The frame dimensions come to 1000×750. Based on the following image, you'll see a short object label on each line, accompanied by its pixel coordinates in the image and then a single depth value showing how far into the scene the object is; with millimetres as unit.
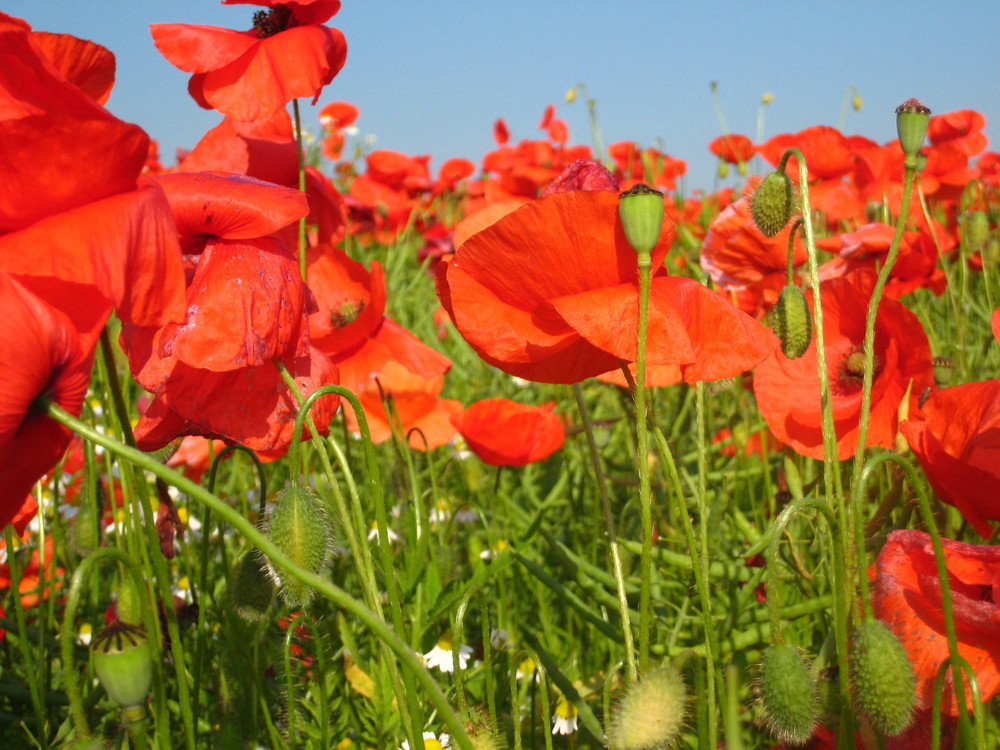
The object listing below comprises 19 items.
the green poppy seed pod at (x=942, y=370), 550
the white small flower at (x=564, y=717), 545
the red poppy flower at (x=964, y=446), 436
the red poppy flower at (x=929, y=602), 430
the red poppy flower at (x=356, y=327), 566
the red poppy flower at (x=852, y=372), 515
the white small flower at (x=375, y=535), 724
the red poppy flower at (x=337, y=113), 5340
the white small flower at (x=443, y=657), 574
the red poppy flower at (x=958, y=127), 3379
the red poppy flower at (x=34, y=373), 358
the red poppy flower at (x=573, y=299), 408
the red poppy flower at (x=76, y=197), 375
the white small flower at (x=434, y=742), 530
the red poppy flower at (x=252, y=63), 546
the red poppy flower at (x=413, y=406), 767
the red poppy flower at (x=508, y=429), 646
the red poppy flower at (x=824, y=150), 2497
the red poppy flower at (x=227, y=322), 427
